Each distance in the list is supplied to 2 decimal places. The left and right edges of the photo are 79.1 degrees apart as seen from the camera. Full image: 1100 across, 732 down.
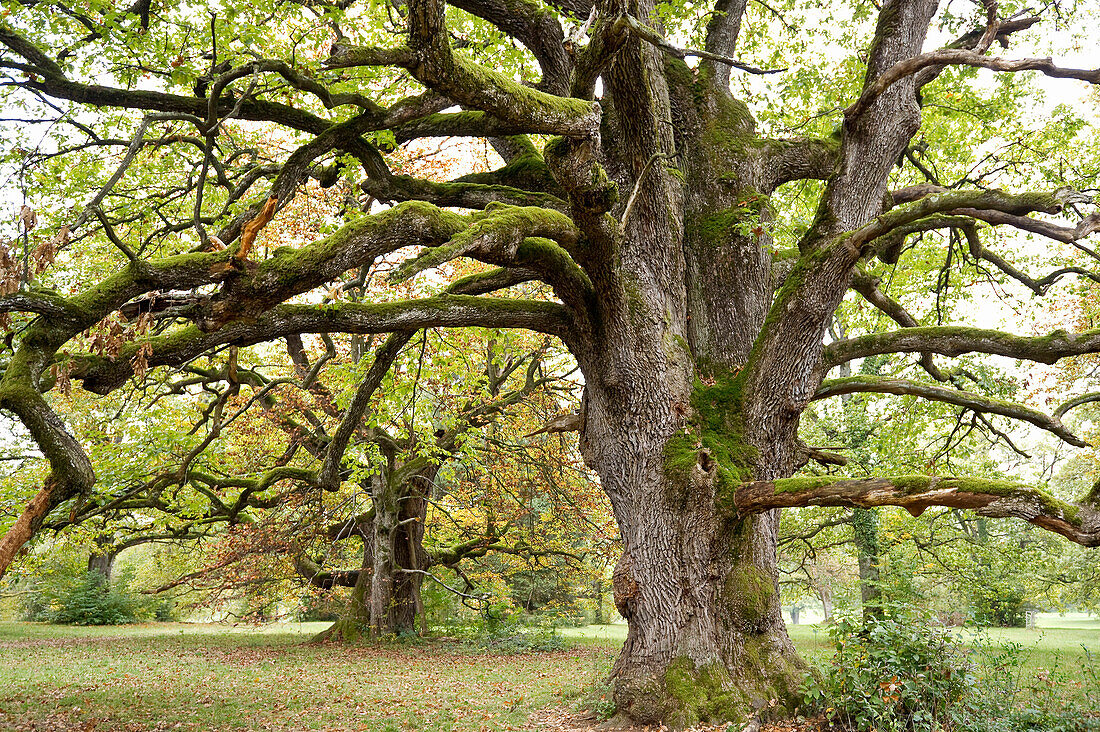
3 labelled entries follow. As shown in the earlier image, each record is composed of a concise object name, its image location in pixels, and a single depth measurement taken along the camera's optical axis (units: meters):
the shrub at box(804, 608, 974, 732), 5.58
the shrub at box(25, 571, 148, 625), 23.92
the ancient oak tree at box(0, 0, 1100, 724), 4.85
